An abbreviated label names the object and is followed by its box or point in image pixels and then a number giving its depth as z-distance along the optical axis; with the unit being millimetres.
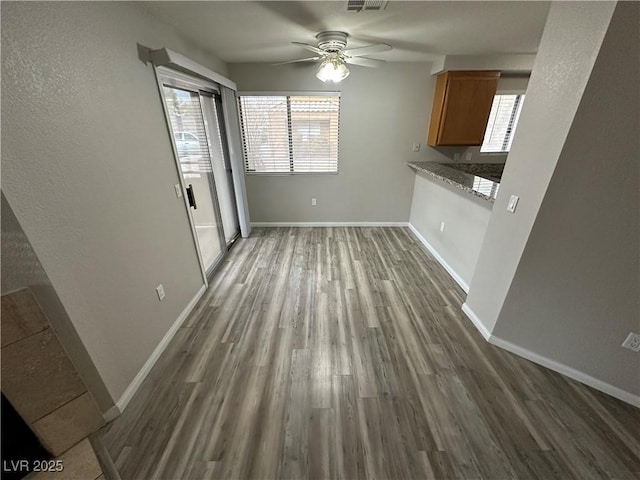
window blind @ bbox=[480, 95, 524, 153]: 3607
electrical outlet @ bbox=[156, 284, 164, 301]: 1851
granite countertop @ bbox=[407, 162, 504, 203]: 2170
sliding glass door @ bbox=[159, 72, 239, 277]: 2254
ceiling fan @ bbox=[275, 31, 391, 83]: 2113
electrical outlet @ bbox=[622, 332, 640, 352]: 1433
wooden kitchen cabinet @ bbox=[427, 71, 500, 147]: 3139
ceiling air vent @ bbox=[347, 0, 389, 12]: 1604
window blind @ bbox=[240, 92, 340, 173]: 3568
